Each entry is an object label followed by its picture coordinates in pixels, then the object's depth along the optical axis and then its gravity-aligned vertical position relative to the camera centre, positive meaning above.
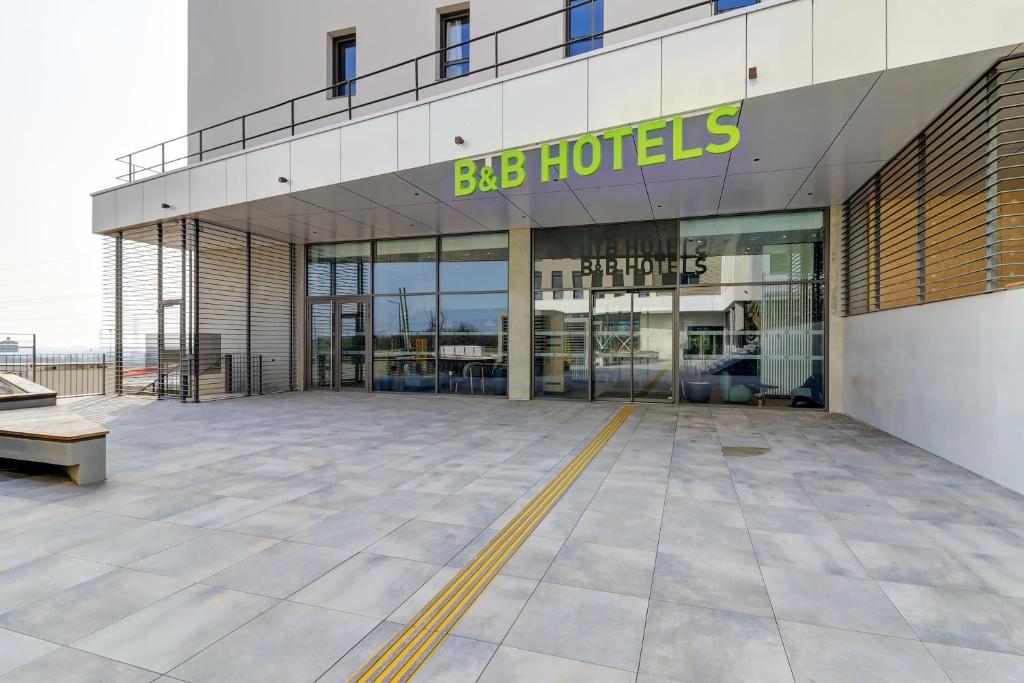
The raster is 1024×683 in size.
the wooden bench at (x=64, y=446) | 5.51 -1.17
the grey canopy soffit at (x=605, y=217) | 6.11 +2.77
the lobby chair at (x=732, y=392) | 11.58 -1.19
